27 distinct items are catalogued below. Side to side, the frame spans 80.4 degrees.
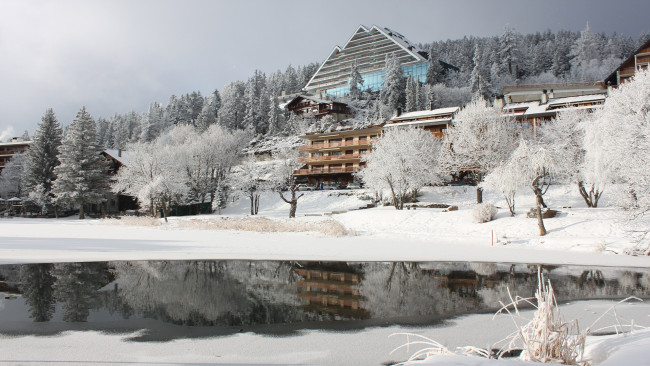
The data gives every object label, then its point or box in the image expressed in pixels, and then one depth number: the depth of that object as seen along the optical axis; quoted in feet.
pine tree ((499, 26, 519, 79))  328.29
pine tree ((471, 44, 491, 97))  247.81
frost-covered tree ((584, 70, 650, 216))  62.39
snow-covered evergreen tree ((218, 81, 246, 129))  306.59
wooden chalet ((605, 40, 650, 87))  172.14
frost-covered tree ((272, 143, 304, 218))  160.03
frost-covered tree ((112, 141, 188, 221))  145.89
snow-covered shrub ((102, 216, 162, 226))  119.78
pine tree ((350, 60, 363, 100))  331.84
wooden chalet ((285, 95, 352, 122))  294.95
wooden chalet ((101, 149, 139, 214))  203.31
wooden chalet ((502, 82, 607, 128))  163.43
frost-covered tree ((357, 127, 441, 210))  139.64
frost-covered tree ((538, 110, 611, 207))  86.63
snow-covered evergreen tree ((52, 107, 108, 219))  172.35
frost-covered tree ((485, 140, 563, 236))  89.35
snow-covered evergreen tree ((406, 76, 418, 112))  260.62
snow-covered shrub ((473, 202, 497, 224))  100.58
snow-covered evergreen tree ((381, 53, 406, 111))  280.31
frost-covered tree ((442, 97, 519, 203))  134.51
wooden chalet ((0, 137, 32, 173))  274.20
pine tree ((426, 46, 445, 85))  317.63
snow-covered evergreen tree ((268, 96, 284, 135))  290.15
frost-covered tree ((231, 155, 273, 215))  169.17
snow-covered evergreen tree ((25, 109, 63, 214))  184.24
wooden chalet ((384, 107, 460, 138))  189.37
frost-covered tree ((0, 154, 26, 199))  218.18
